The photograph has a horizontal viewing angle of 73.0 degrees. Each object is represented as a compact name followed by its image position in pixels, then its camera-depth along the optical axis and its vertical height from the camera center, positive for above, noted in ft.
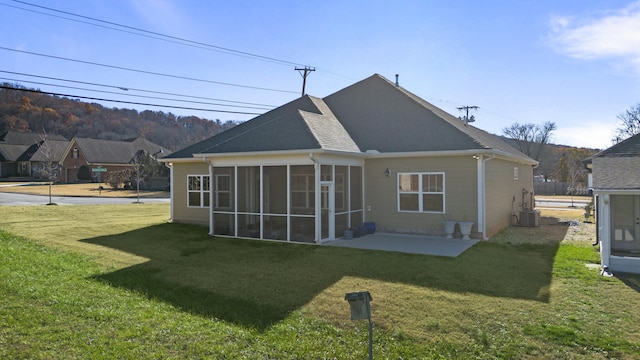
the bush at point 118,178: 134.41 +1.89
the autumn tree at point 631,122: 157.48 +21.88
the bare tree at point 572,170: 141.79 +3.94
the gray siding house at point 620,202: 30.58 -1.74
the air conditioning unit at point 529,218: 57.21 -4.85
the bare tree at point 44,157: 154.88 +11.61
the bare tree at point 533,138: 215.72 +22.59
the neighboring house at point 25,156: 182.80 +12.20
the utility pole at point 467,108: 131.44 +22.72
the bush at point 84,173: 172.86 +4.53
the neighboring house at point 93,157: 173.27 +11.37
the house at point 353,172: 44.68 +1.27
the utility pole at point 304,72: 101.66 +26.48
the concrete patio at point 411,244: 38.11 -5.96
